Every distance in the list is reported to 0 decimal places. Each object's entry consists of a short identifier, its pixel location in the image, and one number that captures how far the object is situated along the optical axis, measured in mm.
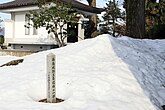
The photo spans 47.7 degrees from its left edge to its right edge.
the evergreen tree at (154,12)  16177
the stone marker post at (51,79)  3390
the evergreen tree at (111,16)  20931
